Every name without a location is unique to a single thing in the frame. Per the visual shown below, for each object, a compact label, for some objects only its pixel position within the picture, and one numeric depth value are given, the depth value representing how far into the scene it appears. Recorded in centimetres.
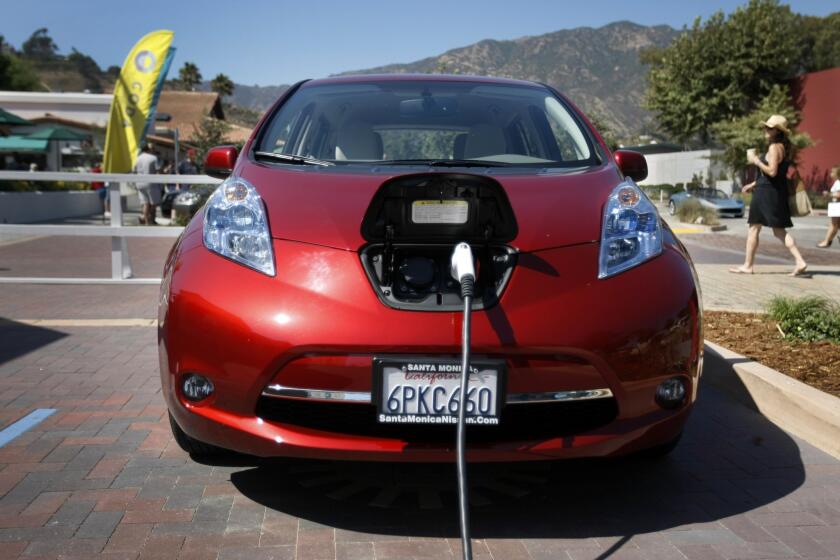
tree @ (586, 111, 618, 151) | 6462
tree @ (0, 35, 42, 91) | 6456
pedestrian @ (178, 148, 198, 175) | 2518
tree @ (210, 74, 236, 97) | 9162
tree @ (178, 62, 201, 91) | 9656
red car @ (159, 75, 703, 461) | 254
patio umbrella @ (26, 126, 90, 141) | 2575
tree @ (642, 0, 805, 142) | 4691
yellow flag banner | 1225
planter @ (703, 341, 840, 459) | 373
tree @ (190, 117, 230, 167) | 3469
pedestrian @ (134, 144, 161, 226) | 1370
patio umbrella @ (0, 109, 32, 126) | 2294
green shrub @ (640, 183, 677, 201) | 4628
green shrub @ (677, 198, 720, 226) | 2222
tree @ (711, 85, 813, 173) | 4219
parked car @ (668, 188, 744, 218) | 2883
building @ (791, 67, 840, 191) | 4291
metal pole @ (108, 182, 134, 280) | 800
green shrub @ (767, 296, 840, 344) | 529
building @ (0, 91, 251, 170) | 2919
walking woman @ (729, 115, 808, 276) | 896
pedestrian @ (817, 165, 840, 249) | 1556
